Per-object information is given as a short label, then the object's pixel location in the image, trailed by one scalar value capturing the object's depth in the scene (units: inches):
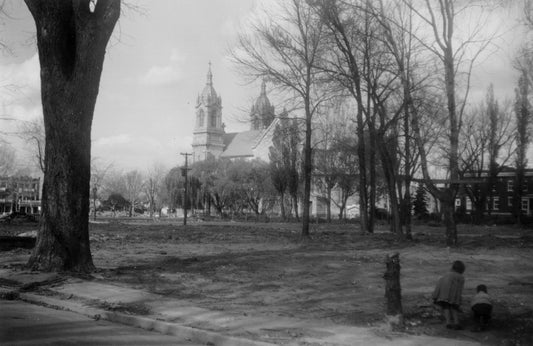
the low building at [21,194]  3837.8
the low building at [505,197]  3293.1
